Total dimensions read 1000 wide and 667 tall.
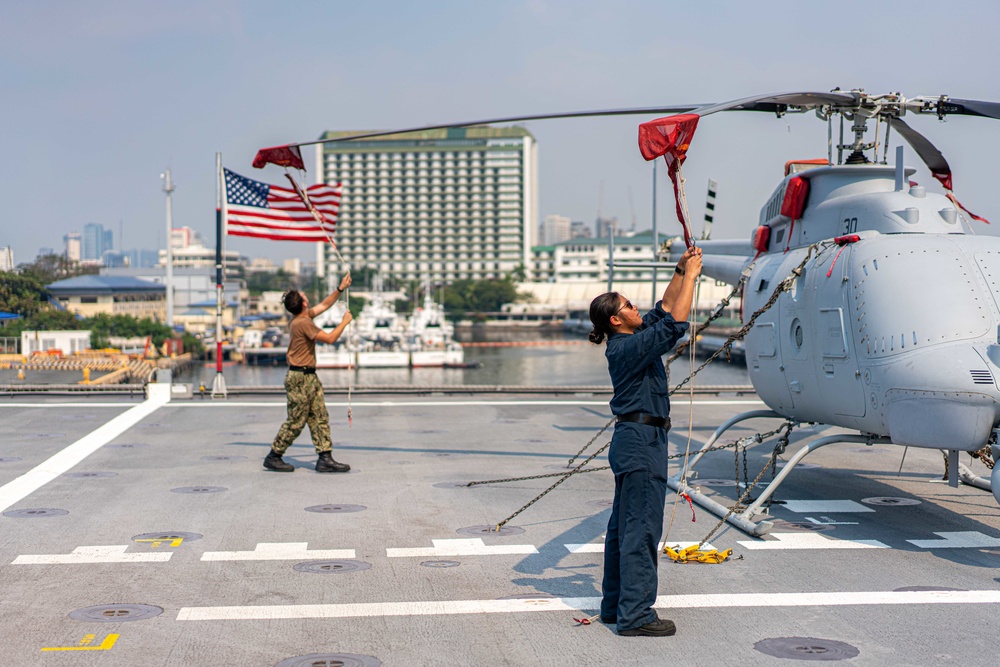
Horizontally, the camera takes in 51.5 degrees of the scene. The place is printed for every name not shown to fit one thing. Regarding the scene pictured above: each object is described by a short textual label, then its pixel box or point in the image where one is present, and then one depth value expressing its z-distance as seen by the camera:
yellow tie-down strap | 8.62
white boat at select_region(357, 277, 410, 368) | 98.19
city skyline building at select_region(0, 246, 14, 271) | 74.42
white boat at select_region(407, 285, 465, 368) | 100.12
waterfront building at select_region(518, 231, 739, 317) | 165.12
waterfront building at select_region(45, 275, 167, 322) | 116.00
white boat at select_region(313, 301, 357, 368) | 98.94
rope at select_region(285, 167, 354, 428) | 13.96
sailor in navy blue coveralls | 6.65
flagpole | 22.44
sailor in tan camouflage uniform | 12.94
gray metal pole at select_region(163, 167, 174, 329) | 120.52
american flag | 16.67
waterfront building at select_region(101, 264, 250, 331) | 143.75
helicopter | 8.73
